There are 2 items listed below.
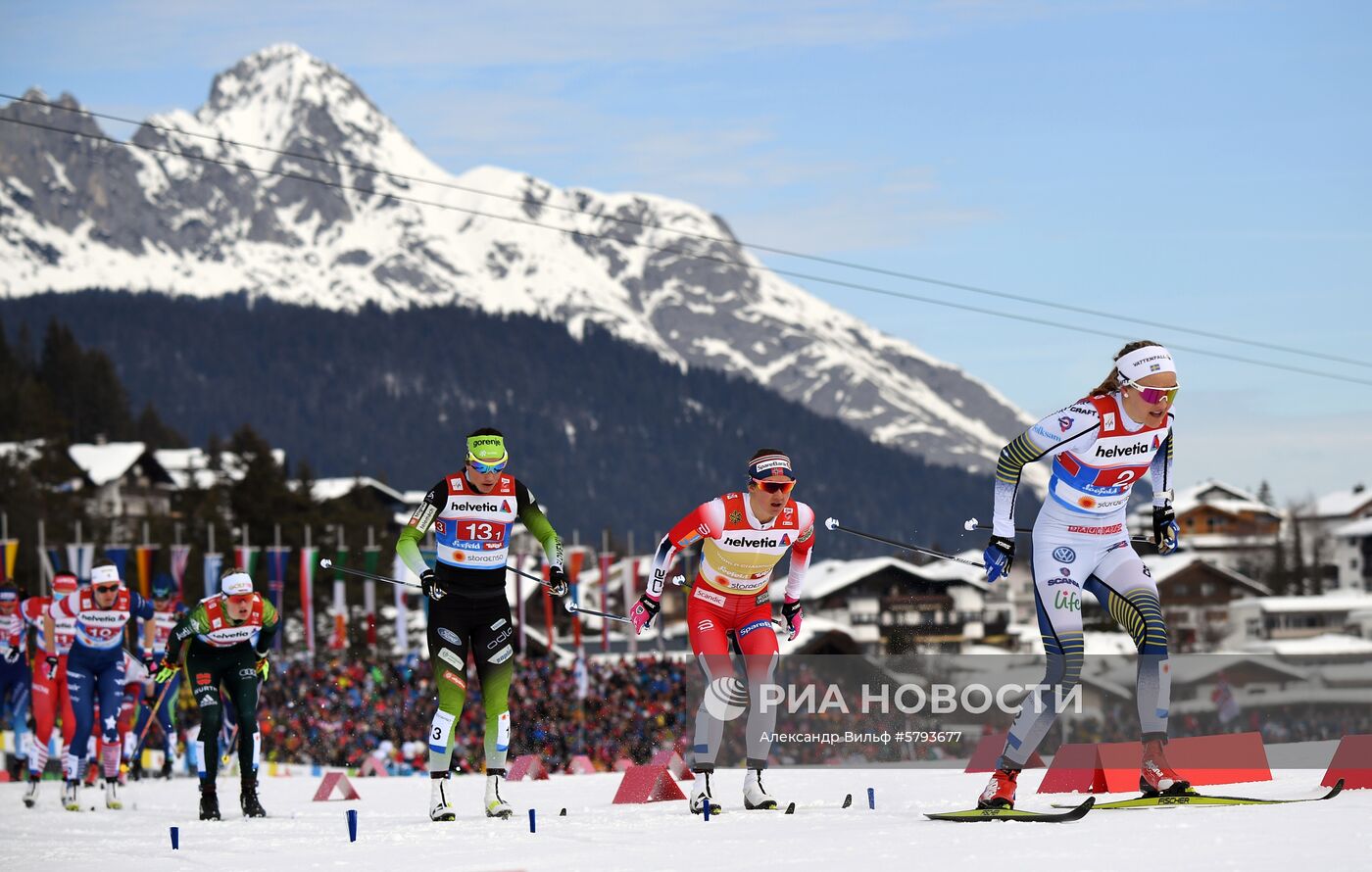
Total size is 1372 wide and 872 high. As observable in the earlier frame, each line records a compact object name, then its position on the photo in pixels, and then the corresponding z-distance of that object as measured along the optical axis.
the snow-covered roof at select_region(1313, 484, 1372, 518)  158.88
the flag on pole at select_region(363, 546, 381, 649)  36.98
